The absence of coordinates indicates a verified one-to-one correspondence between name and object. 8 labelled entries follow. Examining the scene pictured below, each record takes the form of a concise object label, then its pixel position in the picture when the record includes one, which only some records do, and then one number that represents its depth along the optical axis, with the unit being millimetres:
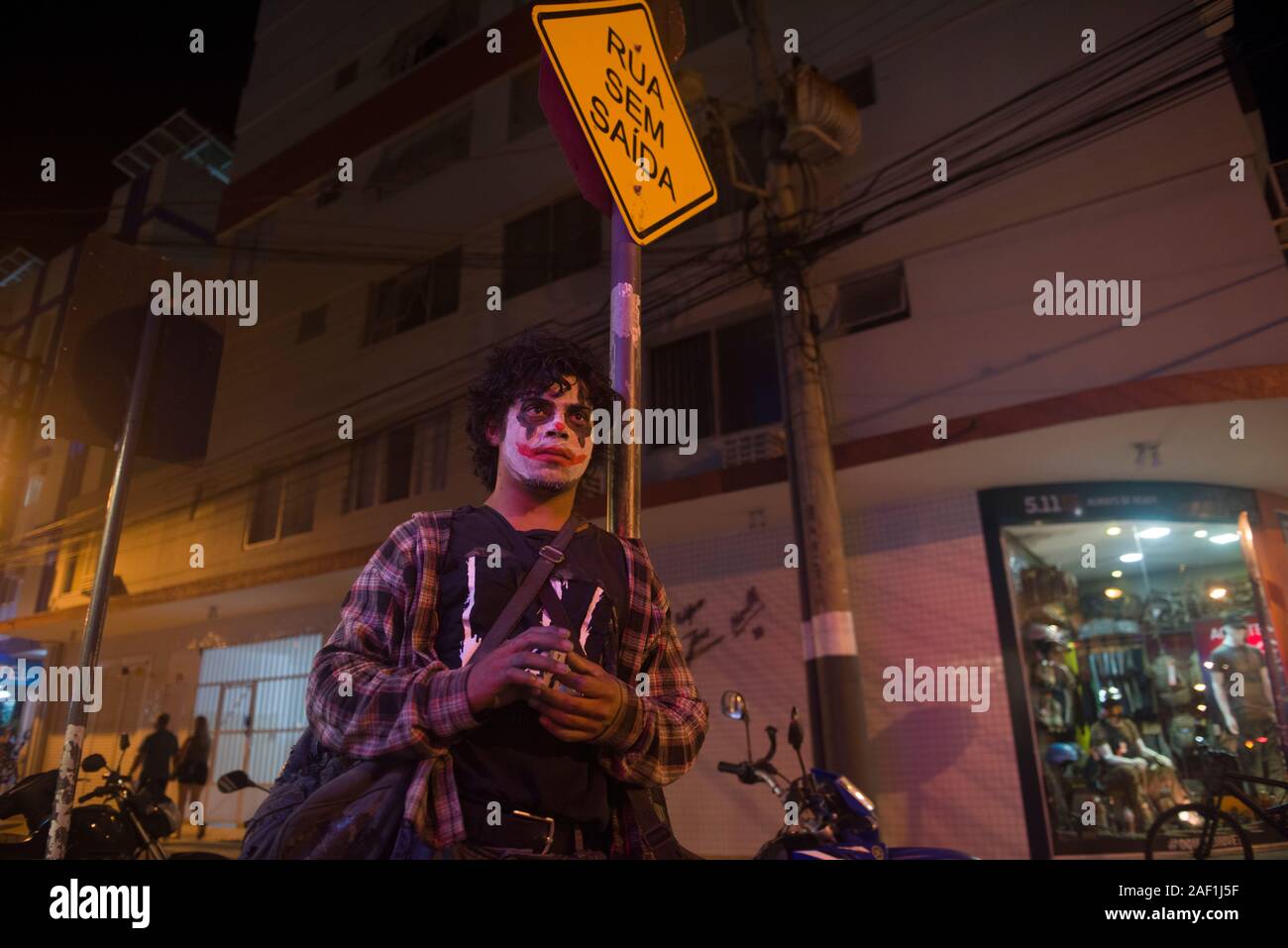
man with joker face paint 1369
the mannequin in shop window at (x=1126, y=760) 7602
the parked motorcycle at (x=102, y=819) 3830
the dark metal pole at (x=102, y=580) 2623
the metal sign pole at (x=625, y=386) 2314
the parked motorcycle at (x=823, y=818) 4176
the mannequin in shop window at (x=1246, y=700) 7492
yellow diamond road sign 2338
